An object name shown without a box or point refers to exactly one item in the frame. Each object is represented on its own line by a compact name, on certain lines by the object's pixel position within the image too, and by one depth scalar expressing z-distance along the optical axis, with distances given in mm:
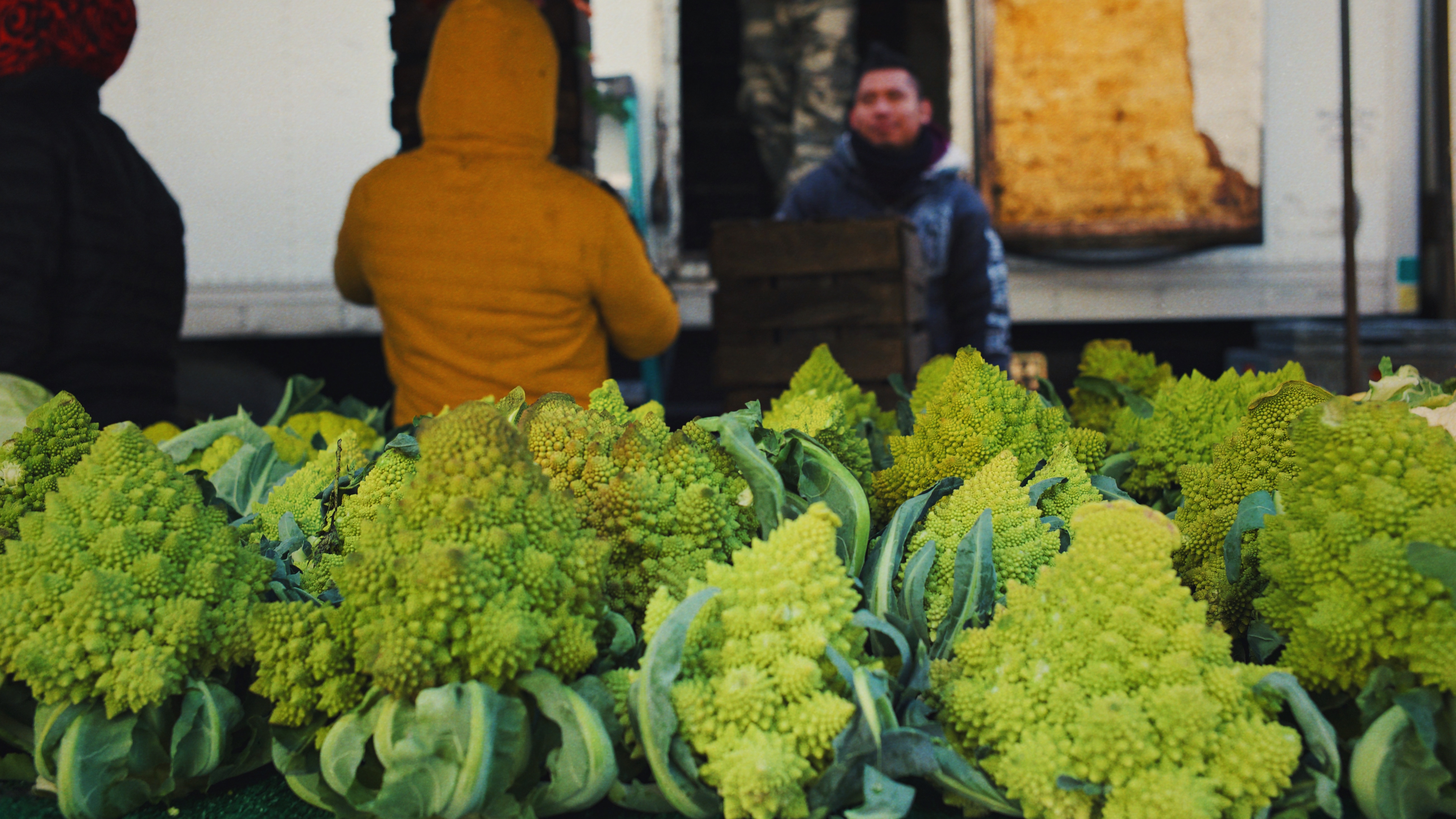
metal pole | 2236
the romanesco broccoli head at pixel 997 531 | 889
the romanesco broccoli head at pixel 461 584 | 708
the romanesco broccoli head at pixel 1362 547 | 714
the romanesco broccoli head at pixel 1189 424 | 1144
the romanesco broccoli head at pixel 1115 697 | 688
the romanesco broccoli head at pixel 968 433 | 1049
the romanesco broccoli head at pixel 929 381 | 1256
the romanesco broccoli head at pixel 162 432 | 1538
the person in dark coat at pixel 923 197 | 2965
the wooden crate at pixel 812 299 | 2445
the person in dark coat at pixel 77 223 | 1811
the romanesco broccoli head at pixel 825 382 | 1290
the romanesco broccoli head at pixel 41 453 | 956
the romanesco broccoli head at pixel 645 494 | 868
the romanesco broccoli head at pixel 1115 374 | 1444
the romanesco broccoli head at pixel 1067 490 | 985
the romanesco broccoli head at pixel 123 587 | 769
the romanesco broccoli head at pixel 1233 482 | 906
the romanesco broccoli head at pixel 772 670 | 705
